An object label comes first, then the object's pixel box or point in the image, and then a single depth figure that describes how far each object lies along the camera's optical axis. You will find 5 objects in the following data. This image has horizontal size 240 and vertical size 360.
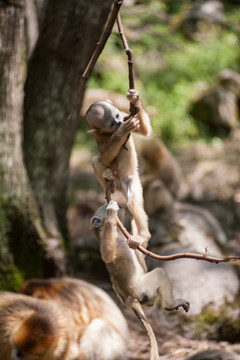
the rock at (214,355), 7.91
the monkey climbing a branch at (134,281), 4.68
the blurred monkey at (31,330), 8.63
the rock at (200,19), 39.75
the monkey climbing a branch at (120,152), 4.81
